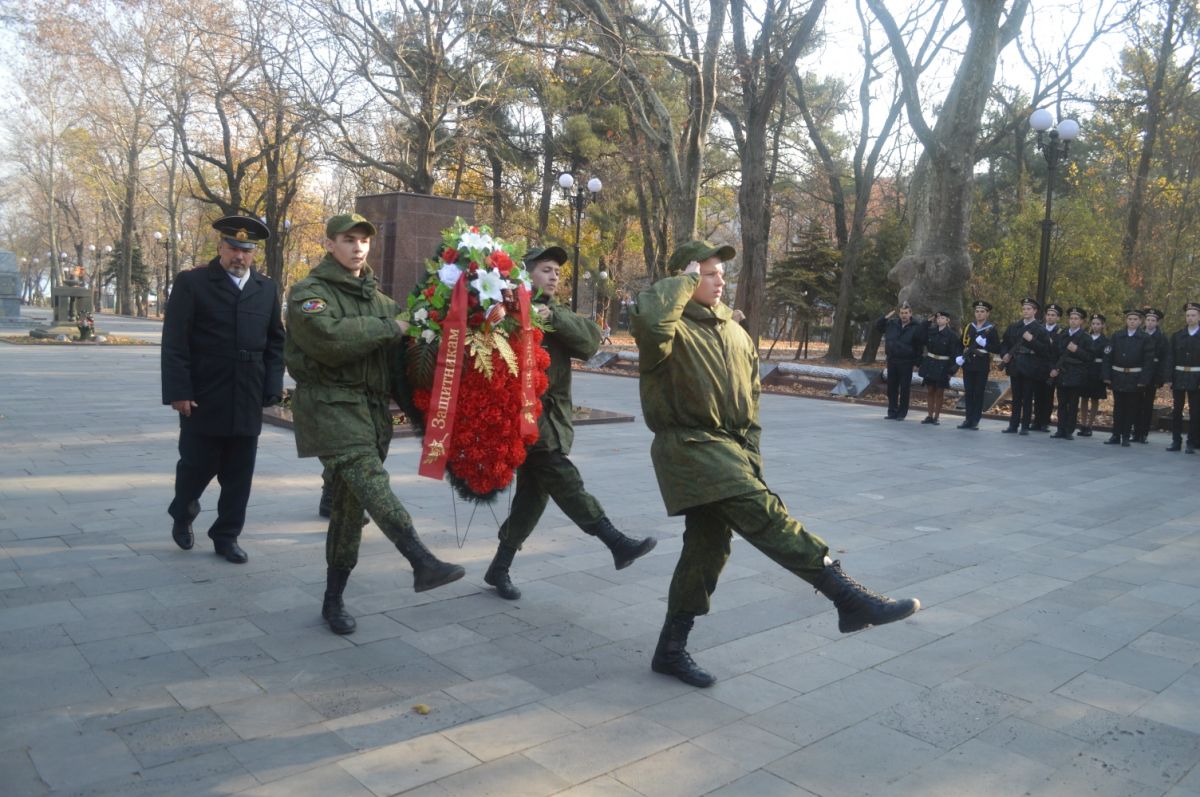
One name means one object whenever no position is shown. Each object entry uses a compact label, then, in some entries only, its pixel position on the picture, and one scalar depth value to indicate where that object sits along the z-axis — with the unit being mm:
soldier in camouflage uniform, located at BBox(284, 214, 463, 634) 4172
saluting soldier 3764
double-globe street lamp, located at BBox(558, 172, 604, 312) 22562
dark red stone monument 10352
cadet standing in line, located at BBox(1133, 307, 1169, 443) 12789
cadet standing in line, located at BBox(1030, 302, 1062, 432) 13781
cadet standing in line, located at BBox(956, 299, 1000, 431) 14359
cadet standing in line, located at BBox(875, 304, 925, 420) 14992
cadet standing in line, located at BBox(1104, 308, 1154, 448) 12781
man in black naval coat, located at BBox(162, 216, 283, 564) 5379
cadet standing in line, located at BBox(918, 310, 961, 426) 14500
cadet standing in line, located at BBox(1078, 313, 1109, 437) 13586
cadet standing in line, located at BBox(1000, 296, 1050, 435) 13789
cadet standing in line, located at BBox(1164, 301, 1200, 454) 12469
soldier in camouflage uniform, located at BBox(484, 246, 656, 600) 4945
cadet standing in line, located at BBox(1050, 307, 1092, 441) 13492
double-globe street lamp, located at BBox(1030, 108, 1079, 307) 15555
